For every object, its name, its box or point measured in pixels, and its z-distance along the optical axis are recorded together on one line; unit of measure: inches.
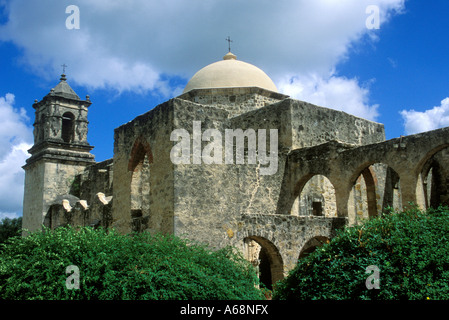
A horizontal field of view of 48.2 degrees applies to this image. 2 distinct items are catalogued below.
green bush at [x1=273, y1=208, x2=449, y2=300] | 259.1
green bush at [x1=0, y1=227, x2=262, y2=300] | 265.1
